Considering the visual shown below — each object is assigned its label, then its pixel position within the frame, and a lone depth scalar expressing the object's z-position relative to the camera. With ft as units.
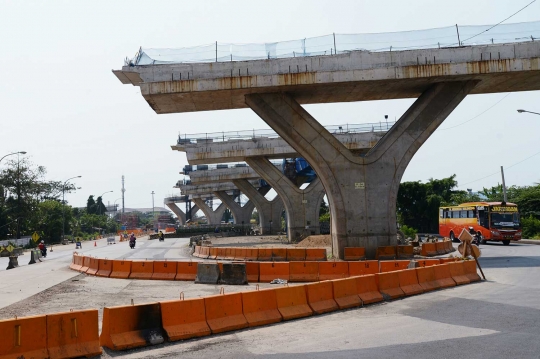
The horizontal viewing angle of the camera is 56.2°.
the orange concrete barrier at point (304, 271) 58.29
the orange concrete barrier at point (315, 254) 83.57
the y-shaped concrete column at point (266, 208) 218.44
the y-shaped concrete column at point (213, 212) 402.74
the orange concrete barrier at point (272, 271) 59.00
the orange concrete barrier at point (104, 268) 70.54
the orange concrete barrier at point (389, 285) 43.21
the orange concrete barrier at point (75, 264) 81.54
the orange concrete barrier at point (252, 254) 88.02
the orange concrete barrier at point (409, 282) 45.21
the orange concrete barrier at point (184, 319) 29.68
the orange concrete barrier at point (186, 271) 63.00
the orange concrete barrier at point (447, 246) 93.35
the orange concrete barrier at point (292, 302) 35.53
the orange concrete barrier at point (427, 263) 56.59
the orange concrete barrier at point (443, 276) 49.21
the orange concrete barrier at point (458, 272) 51.47
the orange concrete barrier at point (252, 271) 59.31
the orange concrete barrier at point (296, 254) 84.28
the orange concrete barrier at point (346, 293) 39.27
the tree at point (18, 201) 238.27
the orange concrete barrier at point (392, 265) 58.15
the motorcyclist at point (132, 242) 157.48
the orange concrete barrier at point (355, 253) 78.28
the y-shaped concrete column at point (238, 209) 305.94
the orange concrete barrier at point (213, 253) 96.70
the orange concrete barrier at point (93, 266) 73.67
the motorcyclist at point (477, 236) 107.02
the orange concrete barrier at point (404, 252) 80.18
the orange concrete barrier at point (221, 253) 93.67
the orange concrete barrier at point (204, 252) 99.88
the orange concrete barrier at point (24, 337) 24.12
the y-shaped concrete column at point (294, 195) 161.27
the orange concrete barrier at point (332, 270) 57.98
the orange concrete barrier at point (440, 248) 90.12
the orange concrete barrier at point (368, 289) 41.04
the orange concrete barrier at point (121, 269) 68.13
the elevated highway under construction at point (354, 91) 76.13
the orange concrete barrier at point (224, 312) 31.65
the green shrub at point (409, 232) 148.66
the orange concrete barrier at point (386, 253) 79.71
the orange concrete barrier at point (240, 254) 89.81
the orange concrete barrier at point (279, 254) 86.58
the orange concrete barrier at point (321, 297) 37.45
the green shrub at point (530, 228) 147.95
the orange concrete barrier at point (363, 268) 56.44
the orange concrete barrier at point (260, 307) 33.61
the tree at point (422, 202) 206.90
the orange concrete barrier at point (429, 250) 86.22
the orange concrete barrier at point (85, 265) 77.30
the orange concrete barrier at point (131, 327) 27.89
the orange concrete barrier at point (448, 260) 56.95
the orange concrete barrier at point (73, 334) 25.67
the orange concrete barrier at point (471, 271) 53.36
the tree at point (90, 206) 523.87
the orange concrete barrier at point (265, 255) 87.15
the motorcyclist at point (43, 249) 131.95
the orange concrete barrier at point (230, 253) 91.41
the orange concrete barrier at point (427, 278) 47.32
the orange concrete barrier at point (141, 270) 66.39
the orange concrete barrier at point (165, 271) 64.28
